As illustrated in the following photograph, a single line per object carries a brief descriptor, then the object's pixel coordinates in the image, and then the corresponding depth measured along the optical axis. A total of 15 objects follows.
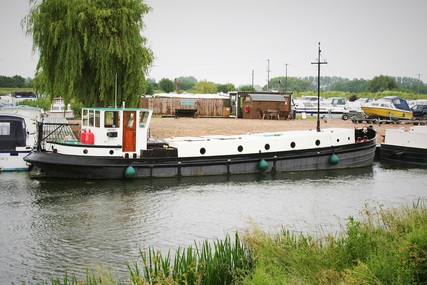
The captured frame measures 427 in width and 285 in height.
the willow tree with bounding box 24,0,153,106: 31.59
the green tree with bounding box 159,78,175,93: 125.37
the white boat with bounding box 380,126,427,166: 34.03
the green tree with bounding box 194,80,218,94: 125.31
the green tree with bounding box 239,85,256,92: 116.39
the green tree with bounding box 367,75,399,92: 134.50
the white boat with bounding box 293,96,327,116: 65.44
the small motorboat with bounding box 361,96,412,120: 55.78
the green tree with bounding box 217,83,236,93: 133.55
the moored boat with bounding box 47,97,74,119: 55.05
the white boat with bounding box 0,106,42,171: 28.57
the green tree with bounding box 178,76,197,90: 181.11
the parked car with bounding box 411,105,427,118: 62.19
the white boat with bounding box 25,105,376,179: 26.03
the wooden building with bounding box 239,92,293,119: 57.53
